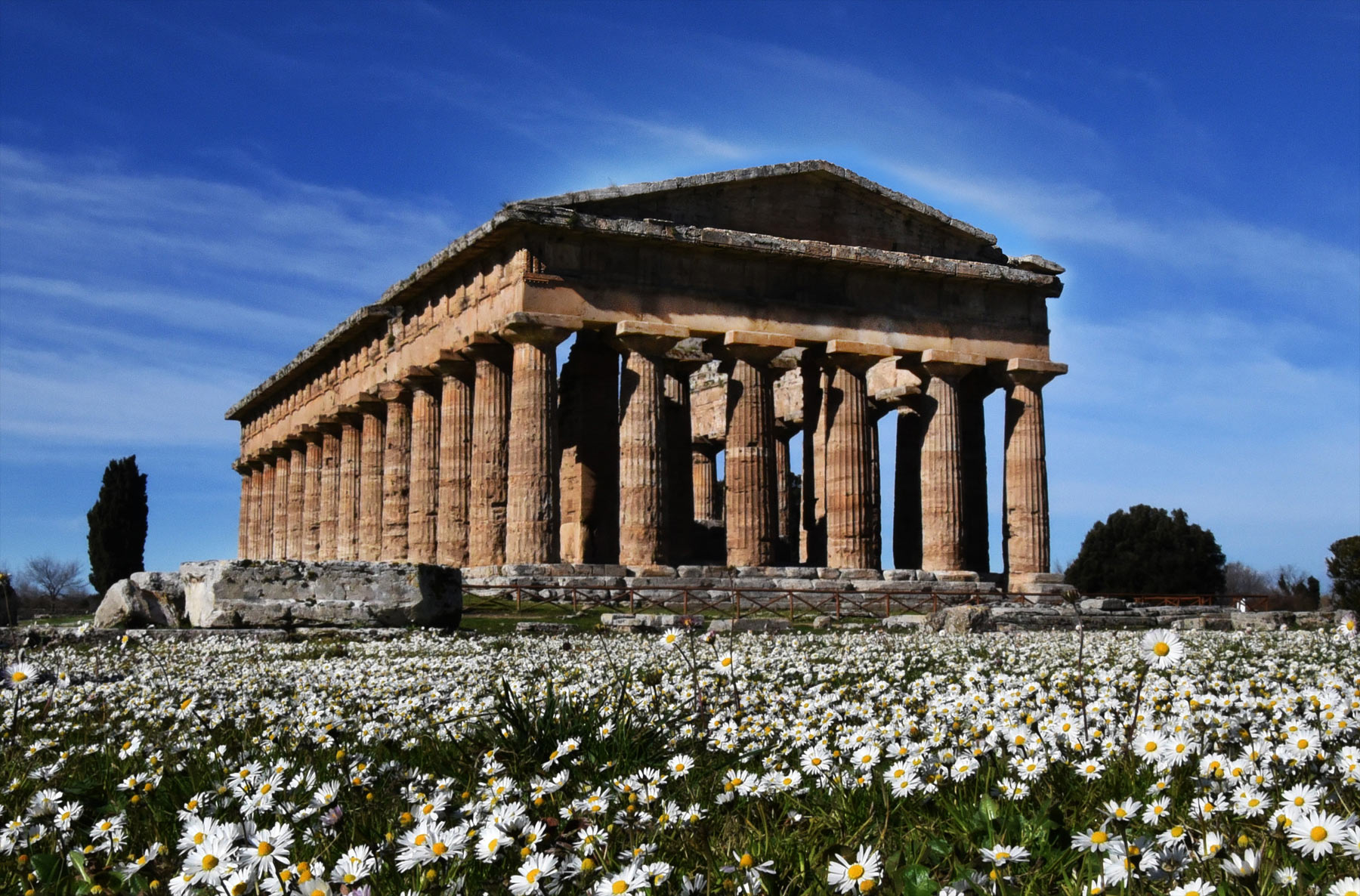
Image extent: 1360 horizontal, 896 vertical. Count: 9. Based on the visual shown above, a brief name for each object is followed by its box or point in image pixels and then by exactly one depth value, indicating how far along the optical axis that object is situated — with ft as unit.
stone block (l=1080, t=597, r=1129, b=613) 102.63
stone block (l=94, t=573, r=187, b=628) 59.47
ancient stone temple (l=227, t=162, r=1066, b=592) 101.86
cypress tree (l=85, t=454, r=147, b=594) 189.88
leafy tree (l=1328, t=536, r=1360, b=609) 176.35
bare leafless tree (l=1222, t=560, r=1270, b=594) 364.17
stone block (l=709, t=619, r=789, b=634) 63.57
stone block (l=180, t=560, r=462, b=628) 56.39
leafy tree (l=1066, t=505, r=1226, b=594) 208.03
